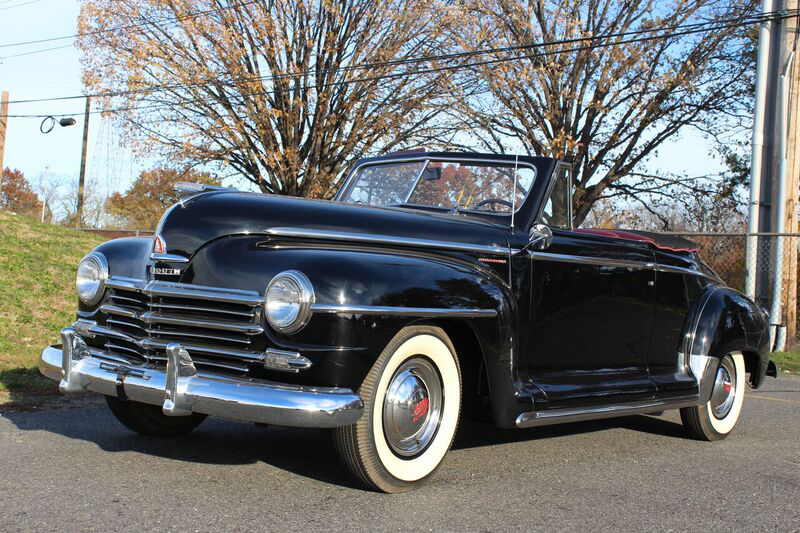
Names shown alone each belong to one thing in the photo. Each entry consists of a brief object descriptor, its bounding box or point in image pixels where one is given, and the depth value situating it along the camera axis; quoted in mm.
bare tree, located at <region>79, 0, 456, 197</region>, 18781
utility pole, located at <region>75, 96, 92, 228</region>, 30623
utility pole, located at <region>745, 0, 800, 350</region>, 12312
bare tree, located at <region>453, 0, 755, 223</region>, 17891
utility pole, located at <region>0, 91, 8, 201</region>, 18594
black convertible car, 3561
